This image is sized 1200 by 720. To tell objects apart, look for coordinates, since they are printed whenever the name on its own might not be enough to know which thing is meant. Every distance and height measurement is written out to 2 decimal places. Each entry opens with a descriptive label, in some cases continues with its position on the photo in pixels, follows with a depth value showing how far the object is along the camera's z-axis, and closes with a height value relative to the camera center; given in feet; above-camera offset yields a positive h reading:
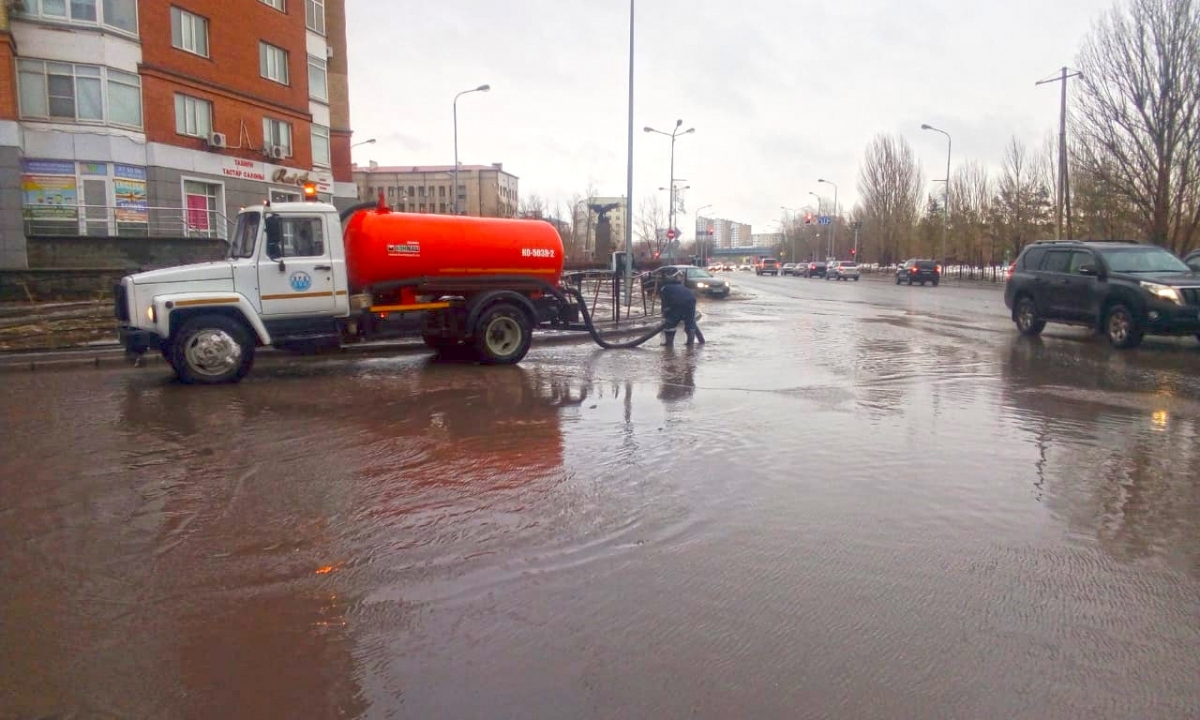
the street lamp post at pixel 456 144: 132.99 +22.58
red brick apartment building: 79.61 +18.15
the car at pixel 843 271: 228.02 +2.05
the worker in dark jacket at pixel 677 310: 53.31 -1.92
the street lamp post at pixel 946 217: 201.77 +14.97
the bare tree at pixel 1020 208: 168.14 +14.12
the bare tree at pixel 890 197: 263.49 +25.92
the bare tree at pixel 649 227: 217.77 +14.31
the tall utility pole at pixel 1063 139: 105.29 +17.27
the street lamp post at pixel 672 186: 160.49 +20.24
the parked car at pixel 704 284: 116.16 -0.59
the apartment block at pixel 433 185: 351.87 +43.19
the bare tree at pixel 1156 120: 98.94 +19.14
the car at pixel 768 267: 293.43 +4.30
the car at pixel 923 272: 172.76 +1.07
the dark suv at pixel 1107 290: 48.65 -0.95
